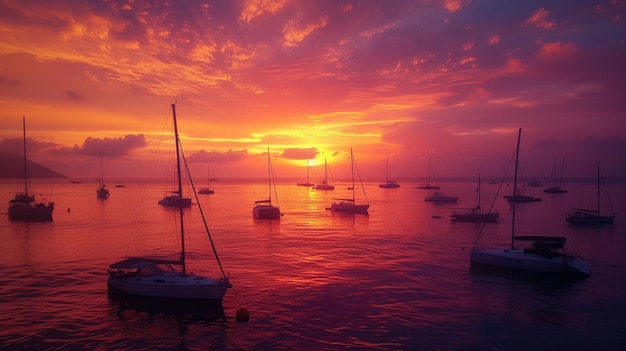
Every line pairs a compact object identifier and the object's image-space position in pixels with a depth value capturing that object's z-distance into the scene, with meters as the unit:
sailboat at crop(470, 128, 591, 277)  38.56
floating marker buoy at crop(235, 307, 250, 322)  26.92
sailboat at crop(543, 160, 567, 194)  186.50
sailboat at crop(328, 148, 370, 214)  97.88
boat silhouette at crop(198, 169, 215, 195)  192.18
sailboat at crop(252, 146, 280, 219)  86.94
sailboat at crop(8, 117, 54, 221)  83.06
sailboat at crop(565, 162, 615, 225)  80.81
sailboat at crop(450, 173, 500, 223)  83.88
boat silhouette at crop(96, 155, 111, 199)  149.36
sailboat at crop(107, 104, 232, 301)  28.93
